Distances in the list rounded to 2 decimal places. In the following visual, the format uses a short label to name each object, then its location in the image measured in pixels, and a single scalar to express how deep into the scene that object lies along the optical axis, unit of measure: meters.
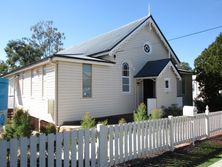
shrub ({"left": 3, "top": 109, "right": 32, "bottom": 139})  7.79
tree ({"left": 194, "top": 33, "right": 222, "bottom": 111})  21.05
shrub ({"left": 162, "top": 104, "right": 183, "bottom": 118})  16.70
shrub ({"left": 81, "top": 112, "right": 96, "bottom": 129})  10.10
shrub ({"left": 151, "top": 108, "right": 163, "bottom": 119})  12.98
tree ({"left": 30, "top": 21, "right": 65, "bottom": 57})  54.09
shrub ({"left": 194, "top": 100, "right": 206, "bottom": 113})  21.67
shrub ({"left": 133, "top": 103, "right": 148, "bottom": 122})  12.90
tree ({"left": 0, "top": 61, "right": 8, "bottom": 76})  48.47
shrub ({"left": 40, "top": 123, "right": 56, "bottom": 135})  8.60
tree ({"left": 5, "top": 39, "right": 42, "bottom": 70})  49.94
